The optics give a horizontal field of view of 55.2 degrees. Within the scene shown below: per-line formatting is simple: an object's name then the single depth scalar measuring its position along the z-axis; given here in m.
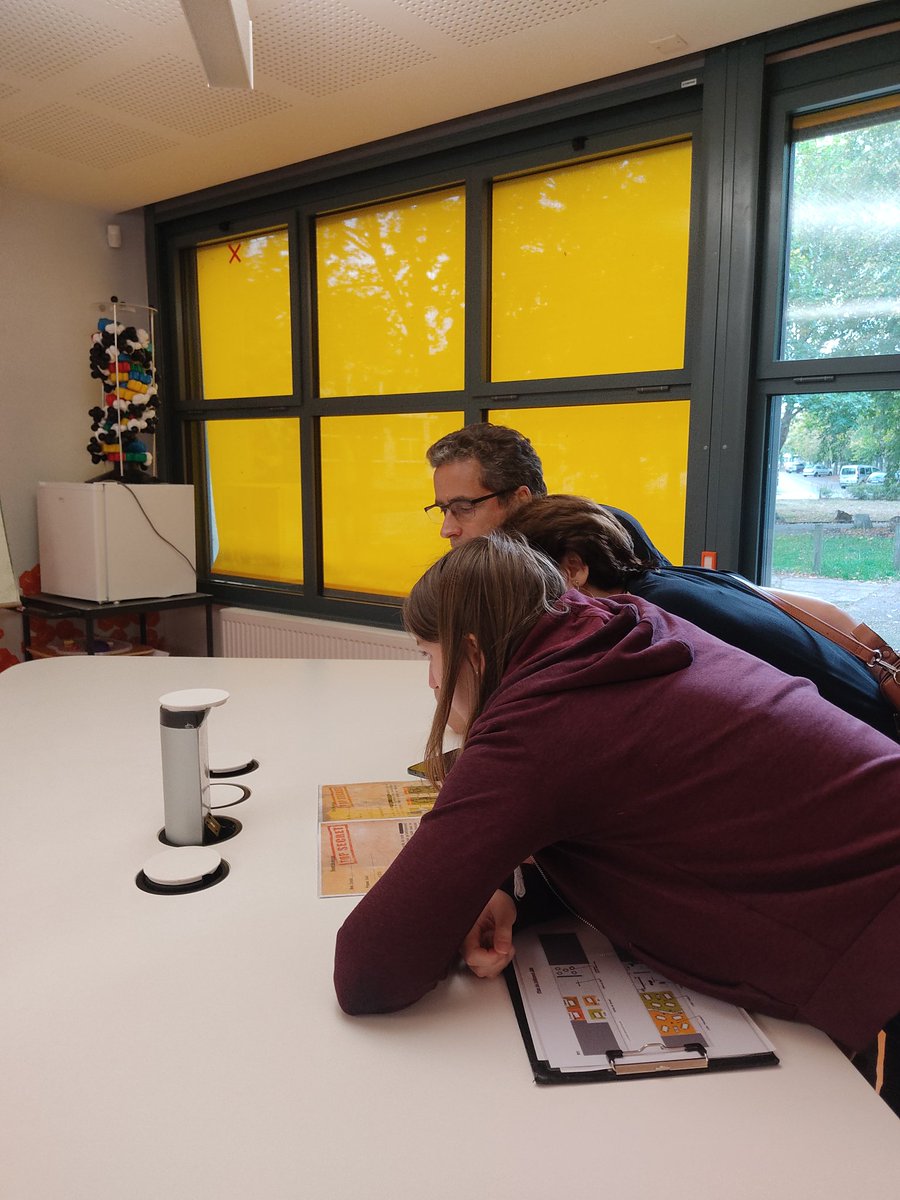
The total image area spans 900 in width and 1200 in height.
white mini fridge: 3.71
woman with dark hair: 1.35
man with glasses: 2.02
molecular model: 3.83
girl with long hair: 0.82
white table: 0.69
